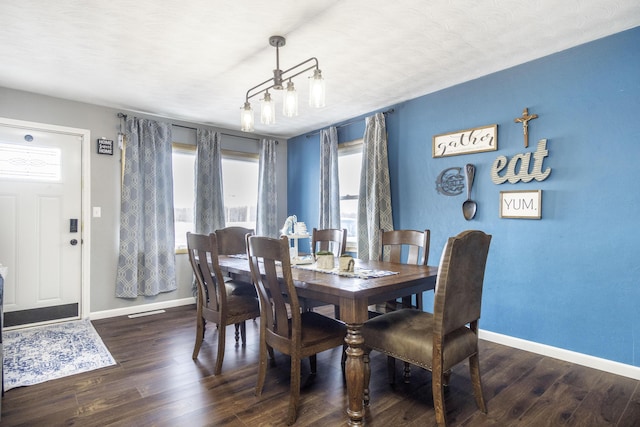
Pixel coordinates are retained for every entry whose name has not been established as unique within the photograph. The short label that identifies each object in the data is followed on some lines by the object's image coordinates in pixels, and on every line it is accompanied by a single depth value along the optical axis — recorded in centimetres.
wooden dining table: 174
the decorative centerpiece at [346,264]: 224
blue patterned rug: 240
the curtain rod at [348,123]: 383
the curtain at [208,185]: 438
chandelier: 208
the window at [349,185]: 443
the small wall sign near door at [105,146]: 379
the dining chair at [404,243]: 258
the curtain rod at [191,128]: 390
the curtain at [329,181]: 447
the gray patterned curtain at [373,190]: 377
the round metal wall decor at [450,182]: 327
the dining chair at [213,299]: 237
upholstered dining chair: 165
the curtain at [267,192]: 495
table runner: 211
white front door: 335
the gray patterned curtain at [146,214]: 386
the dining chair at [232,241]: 344
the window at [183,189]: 438
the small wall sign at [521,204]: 275
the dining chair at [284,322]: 184
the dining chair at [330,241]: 314
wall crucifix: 279
